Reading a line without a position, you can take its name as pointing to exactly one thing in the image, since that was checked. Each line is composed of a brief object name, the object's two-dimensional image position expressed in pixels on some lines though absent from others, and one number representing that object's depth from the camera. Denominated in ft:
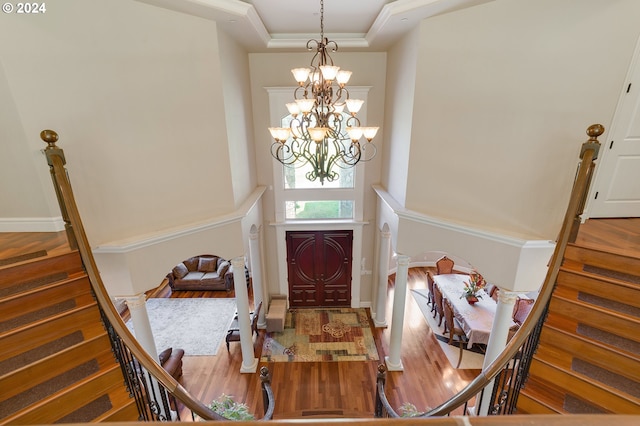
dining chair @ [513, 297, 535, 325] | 20.26
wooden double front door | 23.90
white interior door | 10.80
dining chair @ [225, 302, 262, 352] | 20.90
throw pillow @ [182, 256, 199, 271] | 31.19
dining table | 18.90
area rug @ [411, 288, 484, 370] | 19.63
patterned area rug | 20.40
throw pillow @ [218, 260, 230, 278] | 30.07
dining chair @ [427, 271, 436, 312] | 25.17
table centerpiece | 21.62
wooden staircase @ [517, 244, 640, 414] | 6.58
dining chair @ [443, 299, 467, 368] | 19.49
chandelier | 9.57
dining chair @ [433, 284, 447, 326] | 22.86
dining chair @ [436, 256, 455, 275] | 27.22
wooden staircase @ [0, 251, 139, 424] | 6.59
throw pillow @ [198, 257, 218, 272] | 31.12
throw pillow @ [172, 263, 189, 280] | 30.17
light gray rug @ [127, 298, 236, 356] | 22.13
